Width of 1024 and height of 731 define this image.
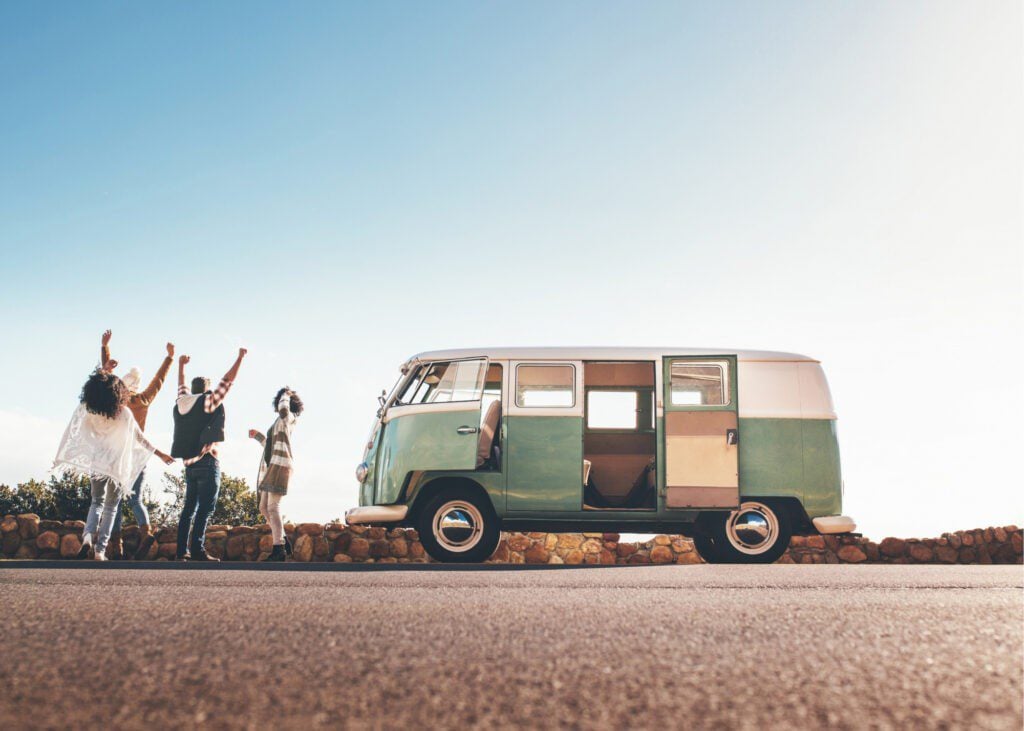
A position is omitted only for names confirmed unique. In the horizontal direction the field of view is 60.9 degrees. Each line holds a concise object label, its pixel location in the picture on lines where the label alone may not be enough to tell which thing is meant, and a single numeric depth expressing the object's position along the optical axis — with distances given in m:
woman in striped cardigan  8.39
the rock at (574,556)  10.75
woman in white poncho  8.10
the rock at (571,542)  10.80
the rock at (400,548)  9.73
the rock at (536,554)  10.63
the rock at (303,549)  9.53
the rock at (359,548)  9.71
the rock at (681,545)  11.00
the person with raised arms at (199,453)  8.23
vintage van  8.27
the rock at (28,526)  9.18
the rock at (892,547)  10.97
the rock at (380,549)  9.76
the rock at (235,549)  9.42
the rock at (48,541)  9.13
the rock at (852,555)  10.83
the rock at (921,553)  10.91
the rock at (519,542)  10.55
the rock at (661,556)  10.92
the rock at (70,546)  9.15
